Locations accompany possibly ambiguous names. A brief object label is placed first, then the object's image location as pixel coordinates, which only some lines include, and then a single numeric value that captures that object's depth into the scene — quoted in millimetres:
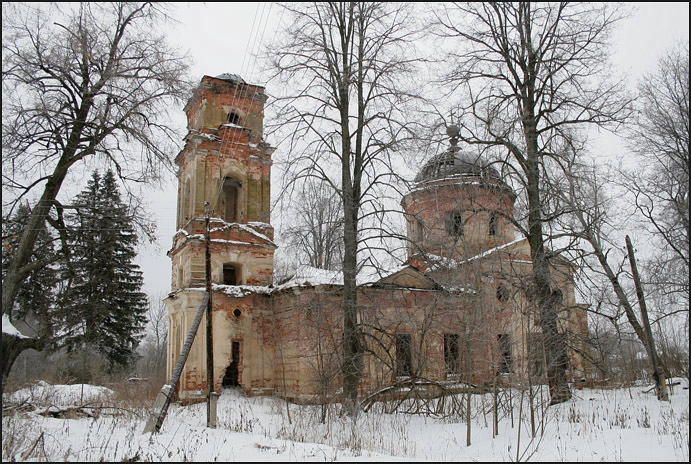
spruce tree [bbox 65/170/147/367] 30500
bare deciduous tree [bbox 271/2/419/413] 16953
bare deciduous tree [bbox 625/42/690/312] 16906
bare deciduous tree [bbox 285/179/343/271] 17094
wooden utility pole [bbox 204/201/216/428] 16938
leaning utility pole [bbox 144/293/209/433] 12008
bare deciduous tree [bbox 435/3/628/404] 15688
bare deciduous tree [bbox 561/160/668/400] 15633
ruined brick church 19812
